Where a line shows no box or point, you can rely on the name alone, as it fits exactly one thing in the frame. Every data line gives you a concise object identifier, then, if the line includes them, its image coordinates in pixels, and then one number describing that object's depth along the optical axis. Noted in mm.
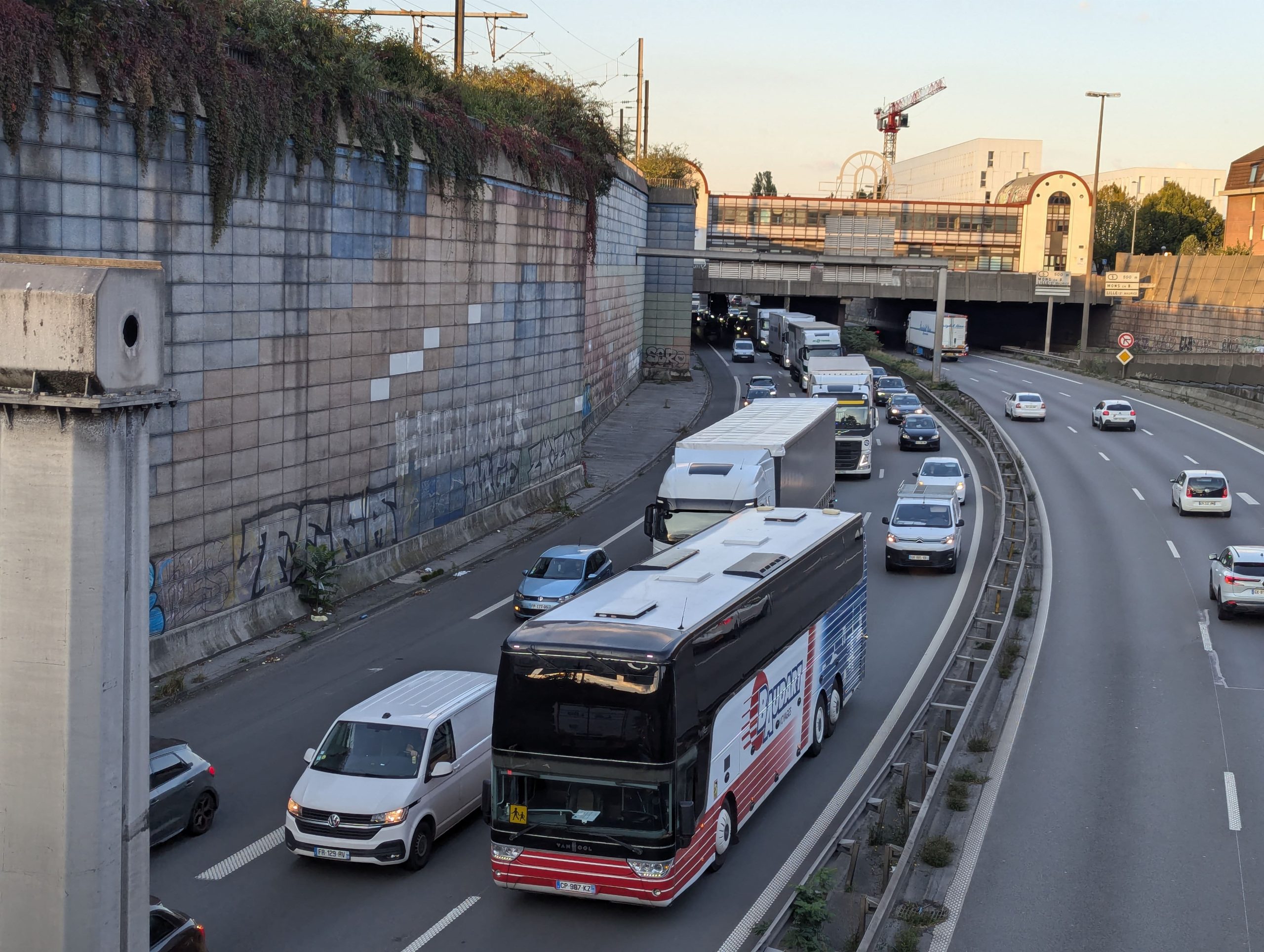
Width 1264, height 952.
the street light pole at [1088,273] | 79000
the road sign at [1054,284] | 88375
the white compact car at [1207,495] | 35188
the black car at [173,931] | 10742
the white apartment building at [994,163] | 177125
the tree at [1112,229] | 139125
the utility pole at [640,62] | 83750
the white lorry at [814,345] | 67000
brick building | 110500
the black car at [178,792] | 13992
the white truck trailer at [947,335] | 89188
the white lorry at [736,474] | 24500
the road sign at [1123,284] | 88625
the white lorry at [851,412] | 42500
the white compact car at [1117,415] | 52969
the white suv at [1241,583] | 24266
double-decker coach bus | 12086
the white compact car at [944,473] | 35688
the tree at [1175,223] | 136000
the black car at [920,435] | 48125
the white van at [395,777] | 13453
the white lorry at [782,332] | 79812
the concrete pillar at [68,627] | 9648
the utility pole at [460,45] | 36500
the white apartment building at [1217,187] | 194488
